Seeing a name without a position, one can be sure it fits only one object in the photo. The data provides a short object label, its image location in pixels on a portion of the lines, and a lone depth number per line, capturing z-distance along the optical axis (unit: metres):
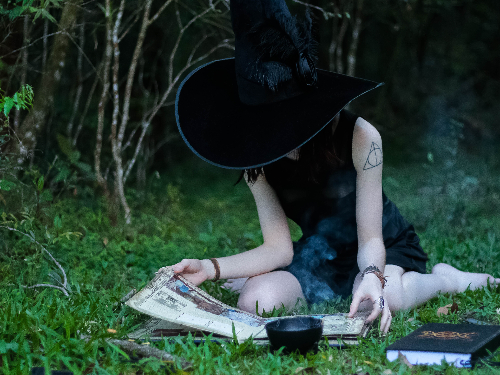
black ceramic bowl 2.04
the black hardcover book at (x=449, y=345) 1.91
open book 2.25
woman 2.22
